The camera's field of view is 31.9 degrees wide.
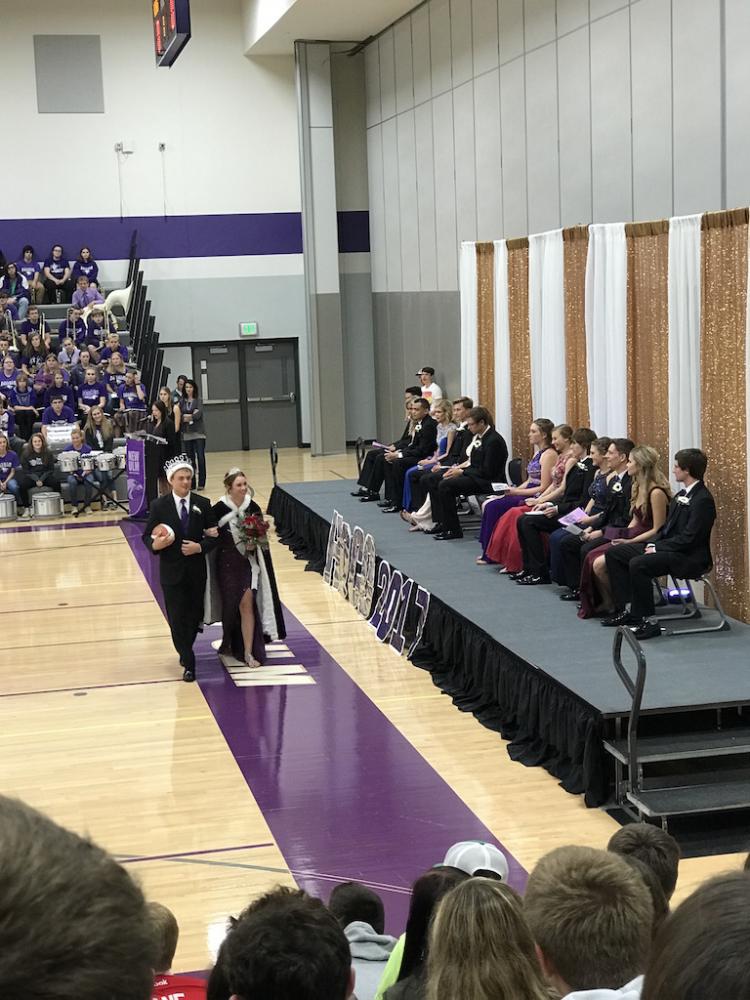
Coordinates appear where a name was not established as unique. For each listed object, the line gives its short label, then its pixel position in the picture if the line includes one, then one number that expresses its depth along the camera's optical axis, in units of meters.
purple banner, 18.58
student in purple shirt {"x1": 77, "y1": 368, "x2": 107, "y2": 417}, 21.41
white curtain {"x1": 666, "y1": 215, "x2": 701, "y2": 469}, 11.00
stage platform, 7.95
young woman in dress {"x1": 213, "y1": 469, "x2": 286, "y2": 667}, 10.84
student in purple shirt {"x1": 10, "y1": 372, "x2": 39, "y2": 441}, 20.98
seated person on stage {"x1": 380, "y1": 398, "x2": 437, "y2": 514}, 16.42
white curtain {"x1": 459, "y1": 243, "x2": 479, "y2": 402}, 16.95
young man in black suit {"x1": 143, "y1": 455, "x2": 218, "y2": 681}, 10.52
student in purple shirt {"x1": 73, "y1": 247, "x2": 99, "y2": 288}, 24.94
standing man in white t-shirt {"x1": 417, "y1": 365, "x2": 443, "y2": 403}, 19.50
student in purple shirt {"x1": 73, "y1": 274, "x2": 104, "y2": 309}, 24.50
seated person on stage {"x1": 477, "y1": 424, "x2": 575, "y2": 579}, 12.27
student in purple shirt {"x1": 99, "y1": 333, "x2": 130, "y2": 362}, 23.26
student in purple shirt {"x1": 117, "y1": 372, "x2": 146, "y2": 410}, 21.69
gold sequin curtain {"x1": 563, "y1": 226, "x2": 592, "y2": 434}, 13.42
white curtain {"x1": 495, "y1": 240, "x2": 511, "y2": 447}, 15.70
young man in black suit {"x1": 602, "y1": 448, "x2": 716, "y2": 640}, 9.80
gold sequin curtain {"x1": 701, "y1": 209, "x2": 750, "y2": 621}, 10.32
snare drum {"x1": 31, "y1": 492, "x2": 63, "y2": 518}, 19.53
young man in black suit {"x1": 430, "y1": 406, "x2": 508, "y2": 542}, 14.33
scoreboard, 14.59
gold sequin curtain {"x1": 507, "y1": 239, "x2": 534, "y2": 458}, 15.14
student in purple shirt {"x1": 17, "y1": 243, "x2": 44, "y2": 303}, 24.58
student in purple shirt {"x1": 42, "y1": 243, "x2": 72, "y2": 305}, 24.70
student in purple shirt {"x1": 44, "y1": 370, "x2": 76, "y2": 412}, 21.19
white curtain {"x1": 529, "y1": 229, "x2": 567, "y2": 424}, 14.00
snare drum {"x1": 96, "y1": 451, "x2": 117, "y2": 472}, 19.91
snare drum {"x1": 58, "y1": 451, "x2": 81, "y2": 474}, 19.72
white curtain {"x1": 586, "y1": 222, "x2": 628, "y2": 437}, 12.38
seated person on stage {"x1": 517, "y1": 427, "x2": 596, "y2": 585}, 11.86
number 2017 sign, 11.74
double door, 26.56
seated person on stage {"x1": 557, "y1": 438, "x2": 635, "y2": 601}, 10.91
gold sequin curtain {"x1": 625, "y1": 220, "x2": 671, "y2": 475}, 11.67
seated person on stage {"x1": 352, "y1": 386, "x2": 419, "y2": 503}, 17.06
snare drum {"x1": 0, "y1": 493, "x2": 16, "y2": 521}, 19.42
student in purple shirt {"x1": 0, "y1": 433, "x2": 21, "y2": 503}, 19.62
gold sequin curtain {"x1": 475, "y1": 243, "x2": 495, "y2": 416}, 16.34
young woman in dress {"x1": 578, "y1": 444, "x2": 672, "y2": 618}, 10.38
